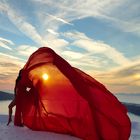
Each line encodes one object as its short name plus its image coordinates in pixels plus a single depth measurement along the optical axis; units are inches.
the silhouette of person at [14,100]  180.4
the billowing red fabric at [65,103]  151.8
